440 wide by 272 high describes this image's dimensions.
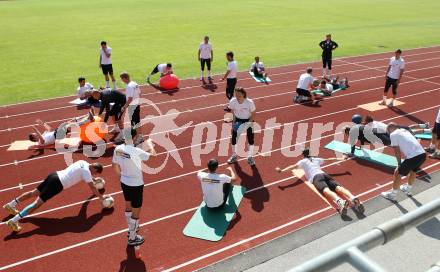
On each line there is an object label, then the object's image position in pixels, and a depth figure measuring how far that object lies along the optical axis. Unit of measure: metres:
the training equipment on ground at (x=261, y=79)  18.34
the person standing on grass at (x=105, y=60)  16.31
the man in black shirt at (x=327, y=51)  17.86
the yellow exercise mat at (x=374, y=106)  15.01
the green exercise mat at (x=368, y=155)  10.63
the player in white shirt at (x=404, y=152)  8.52
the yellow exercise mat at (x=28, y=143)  11.69
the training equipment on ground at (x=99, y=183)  8.73
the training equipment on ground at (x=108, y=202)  8.41
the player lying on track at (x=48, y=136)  11.52
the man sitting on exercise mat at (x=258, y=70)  18.70
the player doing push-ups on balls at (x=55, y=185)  8.05
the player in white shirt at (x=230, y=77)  14.56
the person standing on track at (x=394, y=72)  14.45
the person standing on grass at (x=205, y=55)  18.08
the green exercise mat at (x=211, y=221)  7.66
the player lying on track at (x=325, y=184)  8.19
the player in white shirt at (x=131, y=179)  6.92
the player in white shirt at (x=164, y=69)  17.23
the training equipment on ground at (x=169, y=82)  16.94
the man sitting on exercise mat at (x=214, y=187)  7.96
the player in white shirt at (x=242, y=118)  10.00
